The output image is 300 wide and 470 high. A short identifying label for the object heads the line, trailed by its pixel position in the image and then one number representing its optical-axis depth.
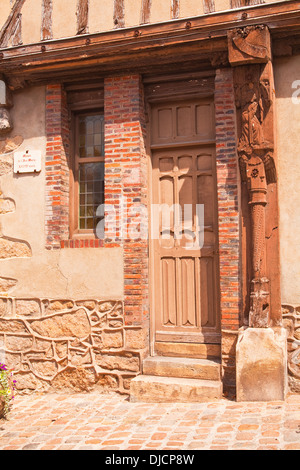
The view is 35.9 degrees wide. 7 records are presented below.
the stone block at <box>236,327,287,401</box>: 4.87
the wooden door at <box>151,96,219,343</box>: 5.71
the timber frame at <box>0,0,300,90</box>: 5.04
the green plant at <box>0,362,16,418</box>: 4.87
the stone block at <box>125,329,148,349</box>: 5.61
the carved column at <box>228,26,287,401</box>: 4.91
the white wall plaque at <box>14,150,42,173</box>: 6.09
